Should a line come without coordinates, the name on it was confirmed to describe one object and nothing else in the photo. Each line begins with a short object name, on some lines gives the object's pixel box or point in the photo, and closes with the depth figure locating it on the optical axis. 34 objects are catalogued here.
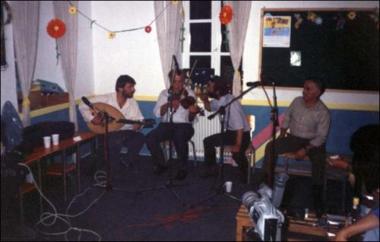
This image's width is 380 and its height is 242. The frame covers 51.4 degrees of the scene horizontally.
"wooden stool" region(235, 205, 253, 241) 2.78
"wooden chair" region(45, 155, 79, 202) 4.20
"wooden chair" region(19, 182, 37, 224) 3.57
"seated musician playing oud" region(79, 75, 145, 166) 4.80
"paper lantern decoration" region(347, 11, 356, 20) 4.94
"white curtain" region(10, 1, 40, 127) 4.41
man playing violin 4.95
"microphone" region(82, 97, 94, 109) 3.97
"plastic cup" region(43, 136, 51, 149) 4.11
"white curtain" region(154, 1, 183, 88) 5.52
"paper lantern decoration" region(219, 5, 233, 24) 5.19
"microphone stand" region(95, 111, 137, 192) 4.16
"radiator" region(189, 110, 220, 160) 5.55
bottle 2.80
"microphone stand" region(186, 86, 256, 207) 4.14
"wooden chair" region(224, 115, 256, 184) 4.75
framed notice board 4.99
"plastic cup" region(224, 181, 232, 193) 4.51
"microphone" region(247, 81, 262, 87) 3.67
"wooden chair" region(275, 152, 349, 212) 4.24
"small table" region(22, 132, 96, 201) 3.73
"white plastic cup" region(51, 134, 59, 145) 4.22
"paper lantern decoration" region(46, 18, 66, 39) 4.82
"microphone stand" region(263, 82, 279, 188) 3.66
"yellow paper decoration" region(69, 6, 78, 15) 5.17
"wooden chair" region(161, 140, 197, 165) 5.39
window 5.58
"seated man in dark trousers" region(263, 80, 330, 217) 4.25
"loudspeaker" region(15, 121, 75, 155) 3.86
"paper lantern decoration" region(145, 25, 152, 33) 5.70
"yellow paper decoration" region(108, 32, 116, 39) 5.89
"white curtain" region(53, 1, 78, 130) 5.21
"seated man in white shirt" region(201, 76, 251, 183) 4.71
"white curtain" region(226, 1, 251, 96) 5.26
